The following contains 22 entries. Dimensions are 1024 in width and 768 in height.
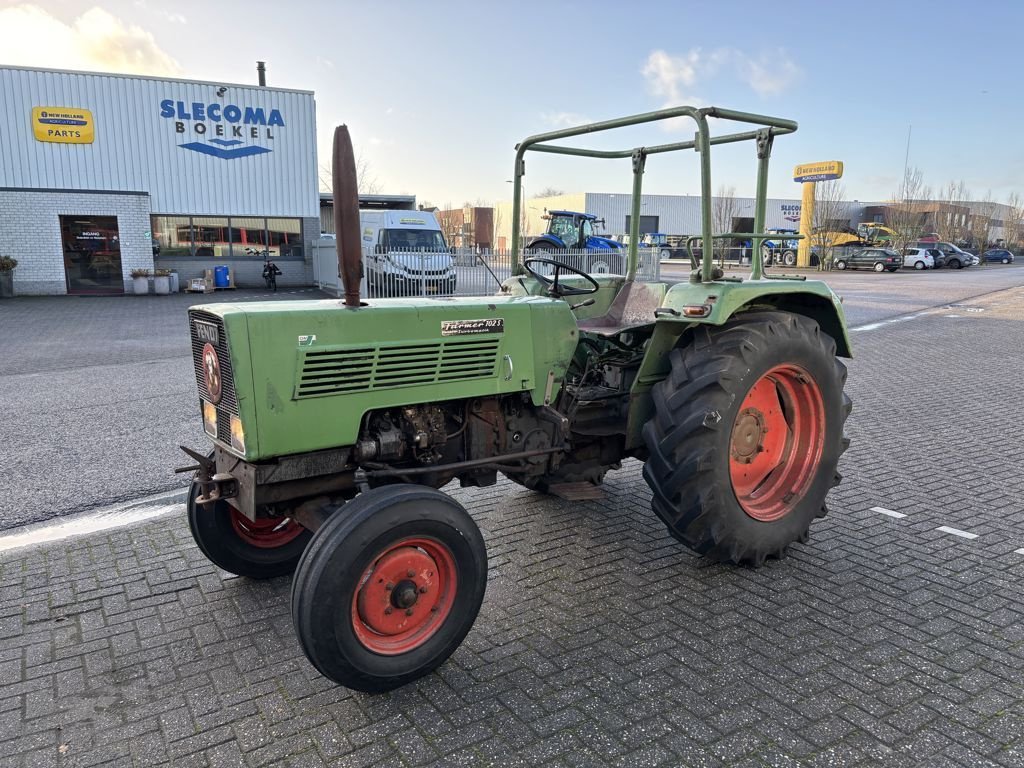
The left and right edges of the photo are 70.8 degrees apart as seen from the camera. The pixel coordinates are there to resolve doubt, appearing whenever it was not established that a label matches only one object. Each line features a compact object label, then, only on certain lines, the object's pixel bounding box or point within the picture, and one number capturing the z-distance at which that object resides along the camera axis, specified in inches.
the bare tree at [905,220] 1720.0
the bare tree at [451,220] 1985.7
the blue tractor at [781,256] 1443.2
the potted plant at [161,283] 751.1
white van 625.9
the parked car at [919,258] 1496.1
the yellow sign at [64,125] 713.6
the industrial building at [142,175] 712.4
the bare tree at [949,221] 2087.8
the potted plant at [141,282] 746.8
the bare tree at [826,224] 1501.0
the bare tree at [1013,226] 2392.2
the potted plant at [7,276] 694.5
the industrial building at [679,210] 2058.3
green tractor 102.7
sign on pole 1368.1
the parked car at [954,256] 1560.0
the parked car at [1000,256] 1916.2
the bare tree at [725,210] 1844.2
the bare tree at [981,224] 1882.6
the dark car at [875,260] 1373.0
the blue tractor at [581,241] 763.6
